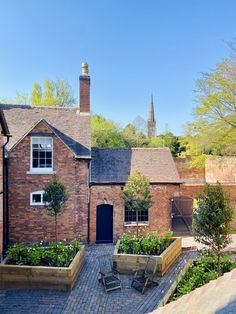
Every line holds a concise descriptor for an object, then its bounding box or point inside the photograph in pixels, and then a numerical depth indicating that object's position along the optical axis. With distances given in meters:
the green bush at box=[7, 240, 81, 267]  11.26
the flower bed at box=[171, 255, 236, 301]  8.69
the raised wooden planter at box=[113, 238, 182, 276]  11.73
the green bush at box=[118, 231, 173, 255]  12.41
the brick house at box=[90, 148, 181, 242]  16.27
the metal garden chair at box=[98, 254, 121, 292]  10.44
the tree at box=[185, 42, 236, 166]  17.86
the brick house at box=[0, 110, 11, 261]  13.20
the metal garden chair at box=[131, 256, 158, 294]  10.39
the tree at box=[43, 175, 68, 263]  12.32
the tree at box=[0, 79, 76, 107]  31.84
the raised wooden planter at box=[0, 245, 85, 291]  10.49
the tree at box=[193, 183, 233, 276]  9.05
